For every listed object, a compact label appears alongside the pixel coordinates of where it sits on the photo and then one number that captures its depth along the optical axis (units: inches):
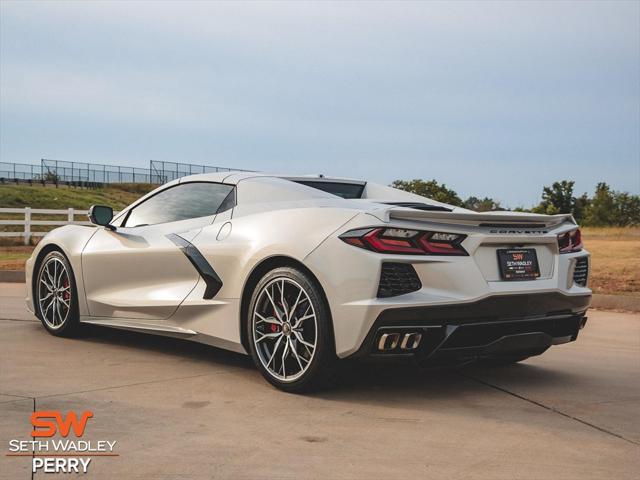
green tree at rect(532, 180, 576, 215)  4138.8
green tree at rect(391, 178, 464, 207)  2751.0
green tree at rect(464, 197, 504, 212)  3094.2
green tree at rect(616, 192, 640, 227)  3917.3
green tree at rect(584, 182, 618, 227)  3836.1
